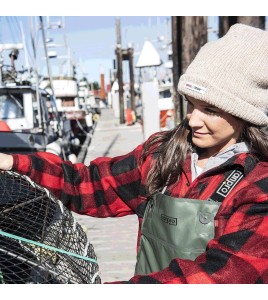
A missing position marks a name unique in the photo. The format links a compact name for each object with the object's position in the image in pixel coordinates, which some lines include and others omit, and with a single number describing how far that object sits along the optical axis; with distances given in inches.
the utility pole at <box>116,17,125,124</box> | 1020.5
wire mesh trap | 62.1
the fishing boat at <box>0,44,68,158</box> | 388.9
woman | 56.2
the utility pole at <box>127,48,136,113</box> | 1171.9
